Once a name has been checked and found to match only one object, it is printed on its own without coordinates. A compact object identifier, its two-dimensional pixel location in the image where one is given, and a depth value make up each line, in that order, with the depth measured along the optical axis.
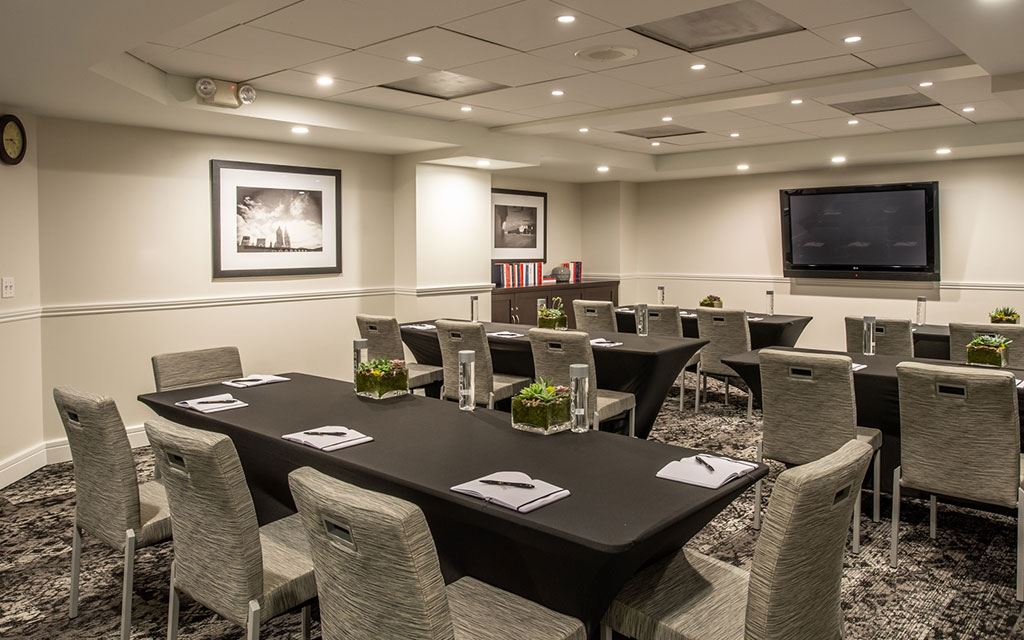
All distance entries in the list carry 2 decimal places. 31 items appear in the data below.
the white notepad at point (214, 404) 3.05
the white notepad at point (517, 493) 1.92
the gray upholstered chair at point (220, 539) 2.04
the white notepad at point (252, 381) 3.56
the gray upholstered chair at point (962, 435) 3.07
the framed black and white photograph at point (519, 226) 9.09
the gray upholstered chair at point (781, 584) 1.72
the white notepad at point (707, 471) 2.09
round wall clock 4.58
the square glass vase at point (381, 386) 3.23
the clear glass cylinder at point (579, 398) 2.67
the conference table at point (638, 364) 4.61
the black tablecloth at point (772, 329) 6.53
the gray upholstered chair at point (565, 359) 4.21
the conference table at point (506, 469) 1.85
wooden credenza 8.33
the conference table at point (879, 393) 3.80
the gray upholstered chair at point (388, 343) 5.23
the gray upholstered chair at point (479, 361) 4.67
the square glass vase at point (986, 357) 3.95
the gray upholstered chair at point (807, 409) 3.48
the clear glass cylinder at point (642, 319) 5.51
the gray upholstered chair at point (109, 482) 2.54
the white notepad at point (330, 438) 2.50
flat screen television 7.92
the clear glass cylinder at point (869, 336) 4.61
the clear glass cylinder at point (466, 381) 2.97
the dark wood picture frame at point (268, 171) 5.97
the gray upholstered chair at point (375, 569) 1.54
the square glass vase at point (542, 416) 2.65
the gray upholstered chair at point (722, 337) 6.07
